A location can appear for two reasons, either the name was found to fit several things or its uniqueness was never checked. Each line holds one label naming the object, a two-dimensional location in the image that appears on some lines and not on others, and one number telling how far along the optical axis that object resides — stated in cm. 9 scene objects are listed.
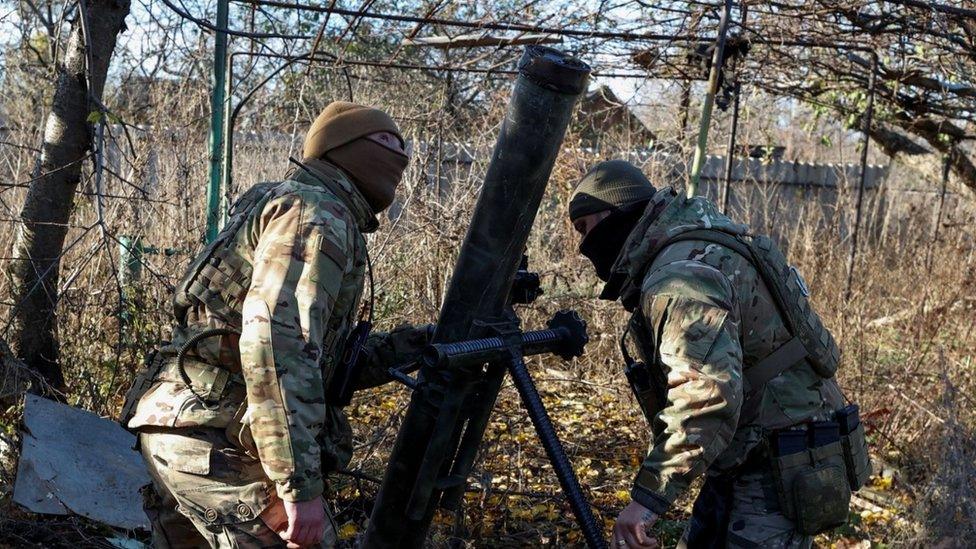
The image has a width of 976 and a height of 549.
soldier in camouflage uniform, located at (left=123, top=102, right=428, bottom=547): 244
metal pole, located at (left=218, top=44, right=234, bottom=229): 522
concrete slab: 386
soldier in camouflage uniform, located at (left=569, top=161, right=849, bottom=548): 250
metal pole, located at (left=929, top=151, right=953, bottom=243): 890
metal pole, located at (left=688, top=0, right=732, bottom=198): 523
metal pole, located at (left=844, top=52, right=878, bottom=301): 712
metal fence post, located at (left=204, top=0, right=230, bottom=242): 461
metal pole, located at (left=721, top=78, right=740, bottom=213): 682
